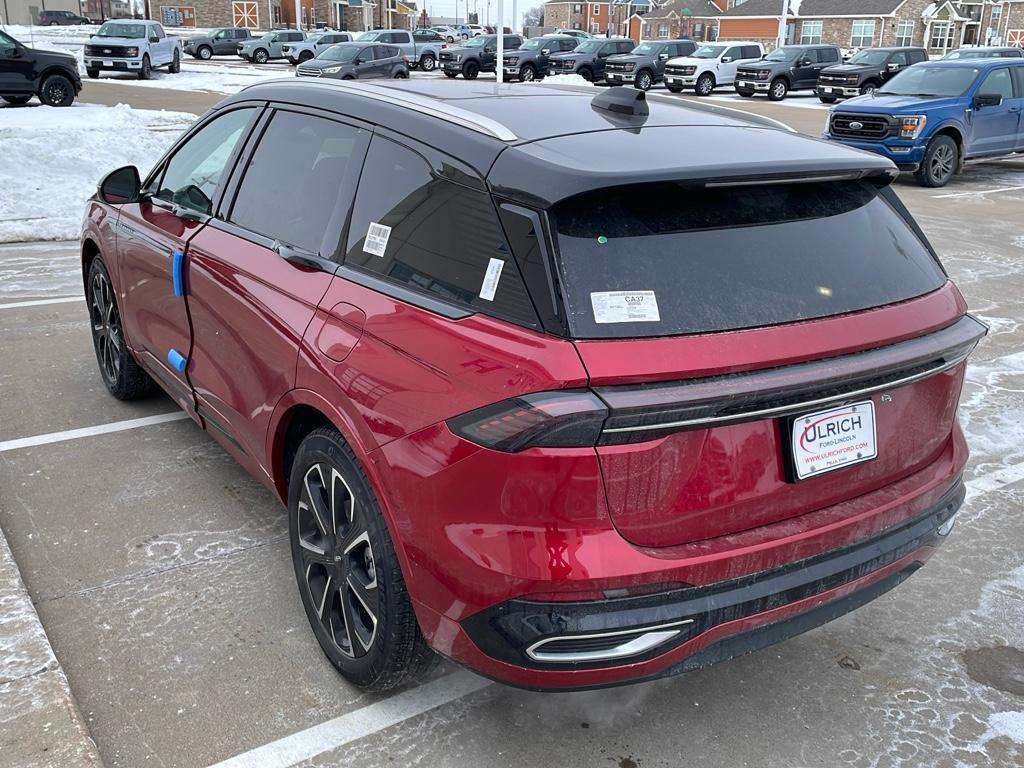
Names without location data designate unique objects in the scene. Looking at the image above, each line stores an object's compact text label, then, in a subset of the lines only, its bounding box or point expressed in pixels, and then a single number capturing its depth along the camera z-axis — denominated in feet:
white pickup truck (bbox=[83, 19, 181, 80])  101.09
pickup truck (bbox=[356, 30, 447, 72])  128.57
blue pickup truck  44.86
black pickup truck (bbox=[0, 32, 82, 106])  61.46
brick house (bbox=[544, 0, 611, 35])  371.35
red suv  7.04
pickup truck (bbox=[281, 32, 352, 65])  150.10
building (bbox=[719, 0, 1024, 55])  224.53
